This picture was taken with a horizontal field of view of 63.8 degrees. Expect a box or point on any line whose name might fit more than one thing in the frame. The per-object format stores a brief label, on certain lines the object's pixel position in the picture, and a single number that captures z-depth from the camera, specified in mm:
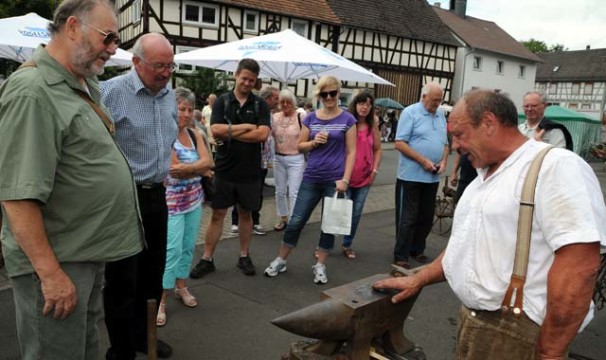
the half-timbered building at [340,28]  21391
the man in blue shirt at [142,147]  2768
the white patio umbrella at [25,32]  6674
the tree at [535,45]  78900
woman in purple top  4625
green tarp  19969
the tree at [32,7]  18747
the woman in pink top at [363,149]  5180
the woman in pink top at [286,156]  6312
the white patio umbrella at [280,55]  6777
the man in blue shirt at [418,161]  4992
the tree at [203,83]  17625
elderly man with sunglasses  1748
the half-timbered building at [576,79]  51469
